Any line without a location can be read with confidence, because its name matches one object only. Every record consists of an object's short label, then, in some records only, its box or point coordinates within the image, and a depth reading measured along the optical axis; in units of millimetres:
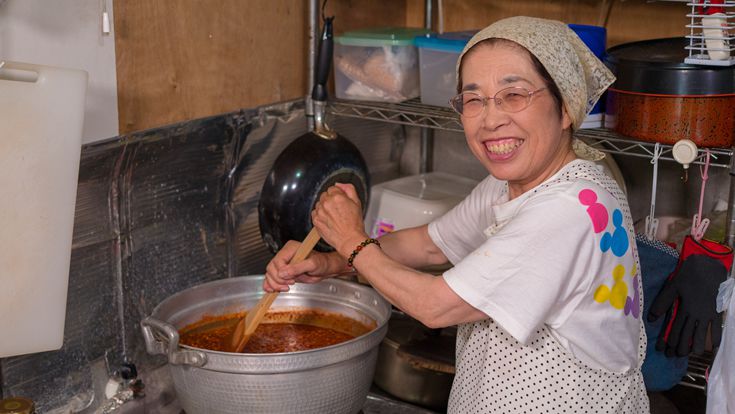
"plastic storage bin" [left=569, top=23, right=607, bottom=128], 1832
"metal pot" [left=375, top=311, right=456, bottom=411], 1944
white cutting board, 1378
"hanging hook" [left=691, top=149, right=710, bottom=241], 1690
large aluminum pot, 1534
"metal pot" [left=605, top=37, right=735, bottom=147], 1615
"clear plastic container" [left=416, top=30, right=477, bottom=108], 2031
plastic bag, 1624
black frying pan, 1978
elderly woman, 1306
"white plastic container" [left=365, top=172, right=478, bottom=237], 2170
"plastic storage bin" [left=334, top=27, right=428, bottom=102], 2141
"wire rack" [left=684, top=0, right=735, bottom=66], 1593
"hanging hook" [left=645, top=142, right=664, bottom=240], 1680
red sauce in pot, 1767
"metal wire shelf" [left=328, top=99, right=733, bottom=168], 1727
